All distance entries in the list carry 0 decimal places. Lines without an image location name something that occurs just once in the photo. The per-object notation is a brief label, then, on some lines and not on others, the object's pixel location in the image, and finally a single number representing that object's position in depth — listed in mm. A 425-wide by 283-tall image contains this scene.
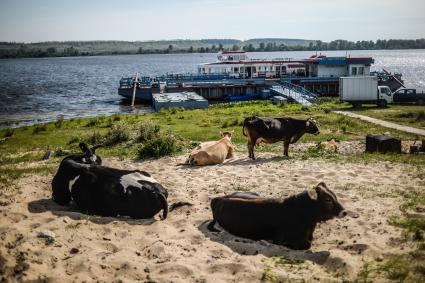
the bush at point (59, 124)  25894
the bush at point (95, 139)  17469
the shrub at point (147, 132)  16609
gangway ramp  40406
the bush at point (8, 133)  24430
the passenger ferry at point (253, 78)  51906
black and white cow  8438
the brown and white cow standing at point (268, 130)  13984
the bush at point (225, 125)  22647
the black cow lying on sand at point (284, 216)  7137
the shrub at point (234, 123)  23172
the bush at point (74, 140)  18656
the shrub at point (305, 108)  30692
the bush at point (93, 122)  25648
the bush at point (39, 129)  24208
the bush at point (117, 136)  16812
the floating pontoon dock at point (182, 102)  40094
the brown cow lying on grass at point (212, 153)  12922
